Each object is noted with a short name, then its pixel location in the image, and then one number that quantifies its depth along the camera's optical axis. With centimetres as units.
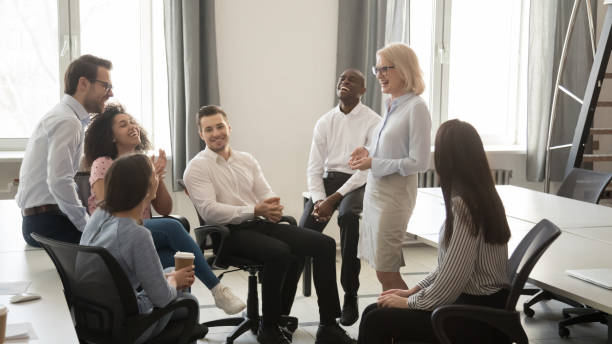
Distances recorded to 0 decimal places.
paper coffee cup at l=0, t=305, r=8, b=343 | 162
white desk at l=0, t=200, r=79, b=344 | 196
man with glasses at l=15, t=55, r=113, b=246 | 288
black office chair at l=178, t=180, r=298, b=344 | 345
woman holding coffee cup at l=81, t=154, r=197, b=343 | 228
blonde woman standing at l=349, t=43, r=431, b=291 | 329
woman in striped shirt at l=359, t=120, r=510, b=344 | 228
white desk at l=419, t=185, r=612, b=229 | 339
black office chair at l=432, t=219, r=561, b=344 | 216
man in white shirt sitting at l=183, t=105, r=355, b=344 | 350
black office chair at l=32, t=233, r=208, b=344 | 219
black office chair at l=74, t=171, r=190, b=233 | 346
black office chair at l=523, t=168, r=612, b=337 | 376
